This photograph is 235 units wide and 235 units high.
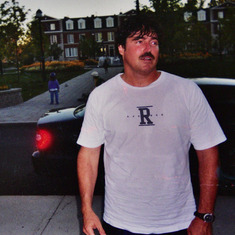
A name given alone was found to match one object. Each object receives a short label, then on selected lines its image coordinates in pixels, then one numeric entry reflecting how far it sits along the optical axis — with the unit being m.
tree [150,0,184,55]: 29.98
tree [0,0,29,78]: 24.70
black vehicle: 4.39
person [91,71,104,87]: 11.20
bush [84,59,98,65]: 51.31
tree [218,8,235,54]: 39.14
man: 1.85
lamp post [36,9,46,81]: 22.28
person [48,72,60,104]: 14.73
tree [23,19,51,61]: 29.23
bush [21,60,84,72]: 38.38
